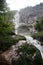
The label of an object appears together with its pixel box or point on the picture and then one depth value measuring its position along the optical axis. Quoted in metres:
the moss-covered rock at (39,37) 8.83
